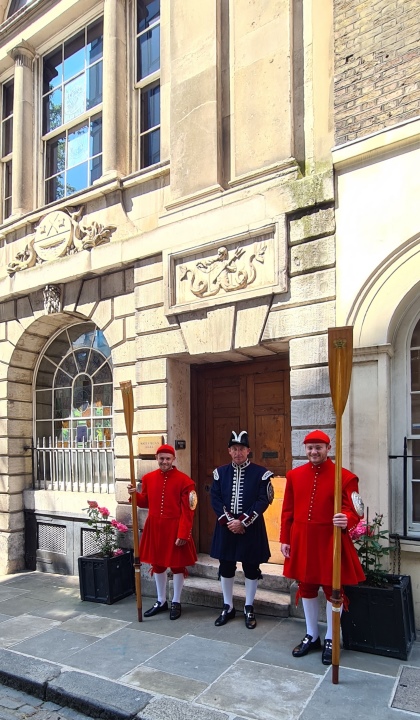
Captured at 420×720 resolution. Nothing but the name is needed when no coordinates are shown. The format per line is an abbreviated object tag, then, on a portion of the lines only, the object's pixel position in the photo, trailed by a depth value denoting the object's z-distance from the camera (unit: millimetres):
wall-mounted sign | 6795
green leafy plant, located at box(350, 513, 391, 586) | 4789
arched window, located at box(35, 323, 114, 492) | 8203
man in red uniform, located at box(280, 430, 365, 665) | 4602
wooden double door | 6570
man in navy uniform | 5383
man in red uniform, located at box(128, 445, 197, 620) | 5863
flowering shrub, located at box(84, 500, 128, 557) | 6703
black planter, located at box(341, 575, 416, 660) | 4586
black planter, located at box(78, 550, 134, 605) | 6457
